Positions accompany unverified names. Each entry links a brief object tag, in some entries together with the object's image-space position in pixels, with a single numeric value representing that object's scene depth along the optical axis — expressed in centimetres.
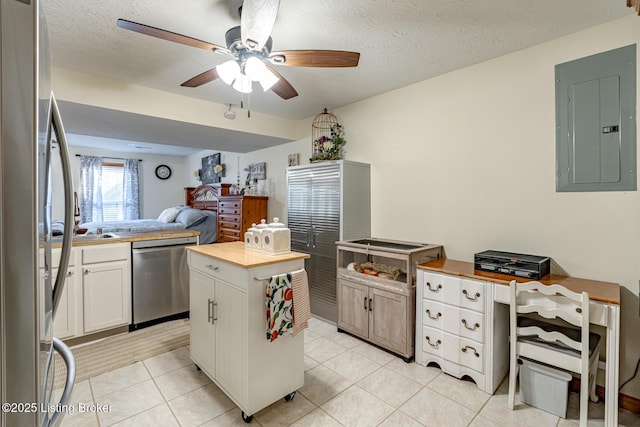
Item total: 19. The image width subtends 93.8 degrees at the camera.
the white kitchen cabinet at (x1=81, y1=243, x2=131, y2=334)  275
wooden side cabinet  250
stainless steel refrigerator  51
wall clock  767
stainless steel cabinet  314
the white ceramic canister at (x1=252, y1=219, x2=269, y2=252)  207
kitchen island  175
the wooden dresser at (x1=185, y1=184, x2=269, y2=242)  442
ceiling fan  145
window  697
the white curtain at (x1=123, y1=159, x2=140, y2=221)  722
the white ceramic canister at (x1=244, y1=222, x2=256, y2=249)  215
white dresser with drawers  209
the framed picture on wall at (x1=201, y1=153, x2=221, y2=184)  639
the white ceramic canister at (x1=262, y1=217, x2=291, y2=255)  197
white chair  169
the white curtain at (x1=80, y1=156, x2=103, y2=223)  661
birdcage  348
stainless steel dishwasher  305
